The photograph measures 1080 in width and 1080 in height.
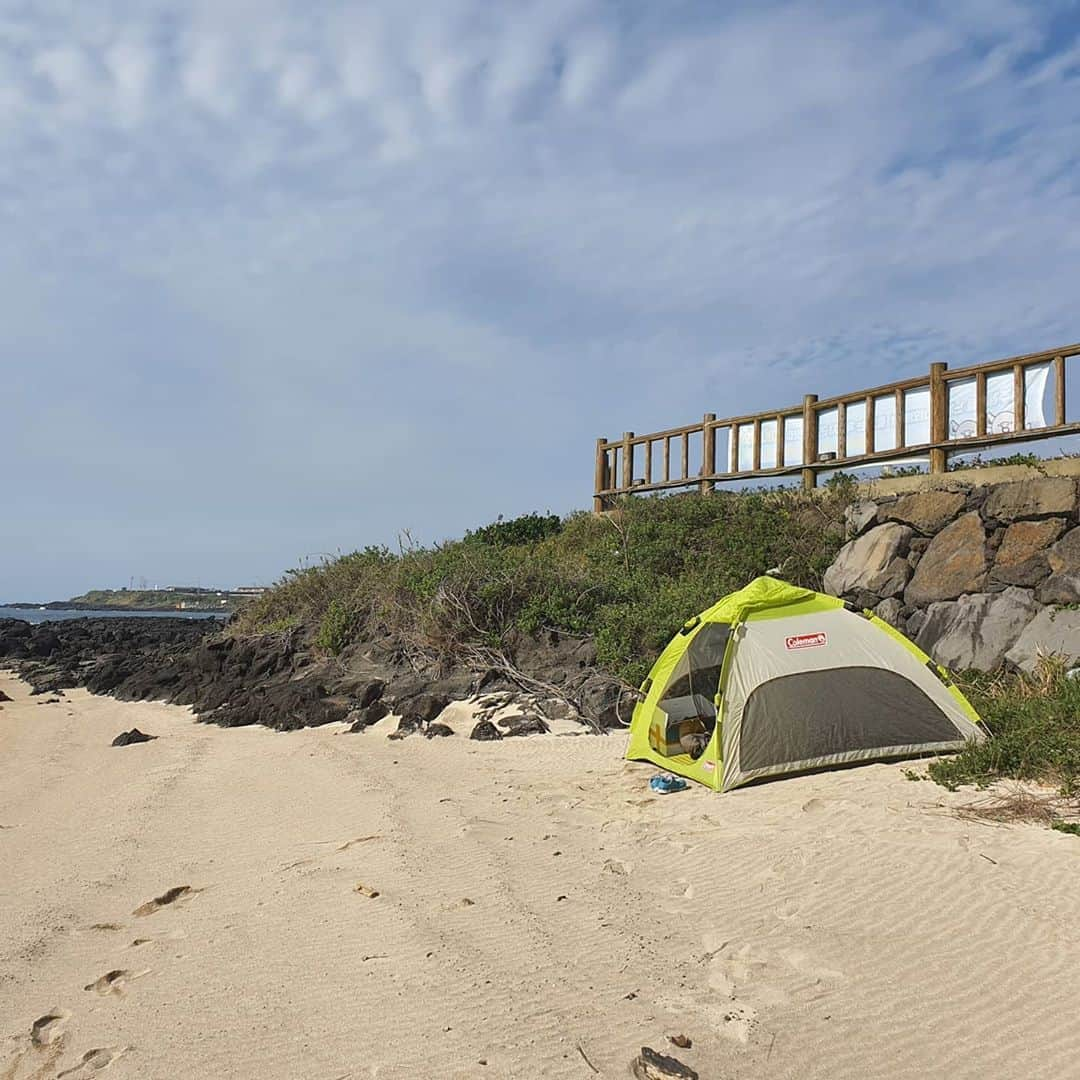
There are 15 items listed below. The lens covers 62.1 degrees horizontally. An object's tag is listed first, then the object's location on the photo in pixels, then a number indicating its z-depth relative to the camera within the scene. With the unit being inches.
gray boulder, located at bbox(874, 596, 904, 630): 494.9
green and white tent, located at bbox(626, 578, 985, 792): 302.5
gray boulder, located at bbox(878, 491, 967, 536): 509.4
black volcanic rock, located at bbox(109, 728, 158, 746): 472.1
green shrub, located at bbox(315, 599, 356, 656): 611.5
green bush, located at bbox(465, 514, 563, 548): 796.6
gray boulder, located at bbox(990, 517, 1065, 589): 444.5
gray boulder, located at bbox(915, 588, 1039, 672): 429.1
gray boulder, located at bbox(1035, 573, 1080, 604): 419.5
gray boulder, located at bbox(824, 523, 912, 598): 516.4
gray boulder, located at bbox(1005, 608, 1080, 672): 391.5
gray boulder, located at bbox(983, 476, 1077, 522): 448.8
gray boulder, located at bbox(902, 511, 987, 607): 474.0
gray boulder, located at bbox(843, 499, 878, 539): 565.3
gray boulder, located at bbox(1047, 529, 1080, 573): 428.5
